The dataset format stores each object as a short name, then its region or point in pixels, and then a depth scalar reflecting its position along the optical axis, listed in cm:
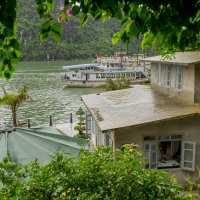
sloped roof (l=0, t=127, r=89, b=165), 1105
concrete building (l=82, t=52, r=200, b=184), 1252
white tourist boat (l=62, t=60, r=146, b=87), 6062
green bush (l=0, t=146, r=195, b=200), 420
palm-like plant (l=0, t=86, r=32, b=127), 2489
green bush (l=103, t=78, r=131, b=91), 3958
